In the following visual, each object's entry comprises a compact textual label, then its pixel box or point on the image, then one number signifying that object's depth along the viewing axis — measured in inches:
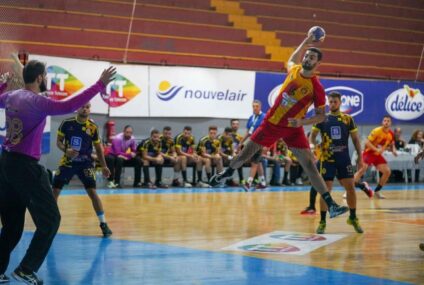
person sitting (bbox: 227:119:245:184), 840.9
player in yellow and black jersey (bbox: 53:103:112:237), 401.4
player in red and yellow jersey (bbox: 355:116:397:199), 710.5
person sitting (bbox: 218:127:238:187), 837.8
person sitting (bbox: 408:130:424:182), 954.7
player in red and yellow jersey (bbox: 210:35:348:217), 382.2
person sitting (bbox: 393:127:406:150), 943.0
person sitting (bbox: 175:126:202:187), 810.2
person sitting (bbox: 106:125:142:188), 769.6
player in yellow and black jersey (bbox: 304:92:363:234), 431.5
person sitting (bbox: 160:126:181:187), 804.0
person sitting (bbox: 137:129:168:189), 784.9
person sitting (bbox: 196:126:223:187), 821.2
